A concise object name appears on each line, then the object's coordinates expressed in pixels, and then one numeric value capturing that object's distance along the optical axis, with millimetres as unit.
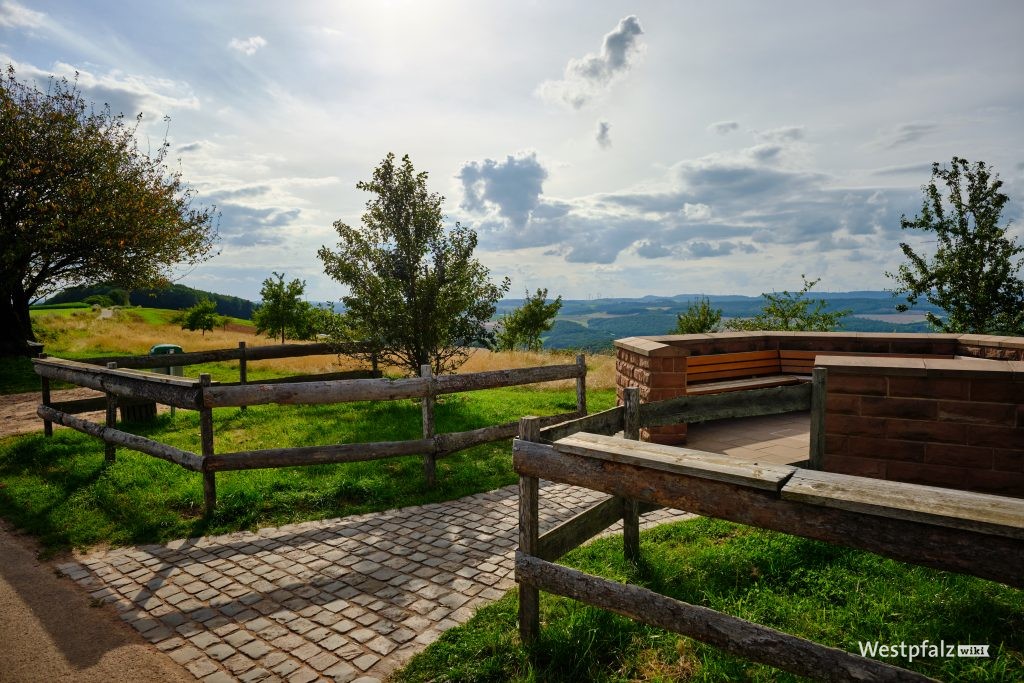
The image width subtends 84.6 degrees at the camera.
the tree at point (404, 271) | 11469
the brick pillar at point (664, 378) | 7223
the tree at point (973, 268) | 17719
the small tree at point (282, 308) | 39469
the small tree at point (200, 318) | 46156
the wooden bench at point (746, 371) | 8297
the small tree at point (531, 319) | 38000
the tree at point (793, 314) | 25109
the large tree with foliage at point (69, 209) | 15805
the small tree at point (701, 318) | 28906
